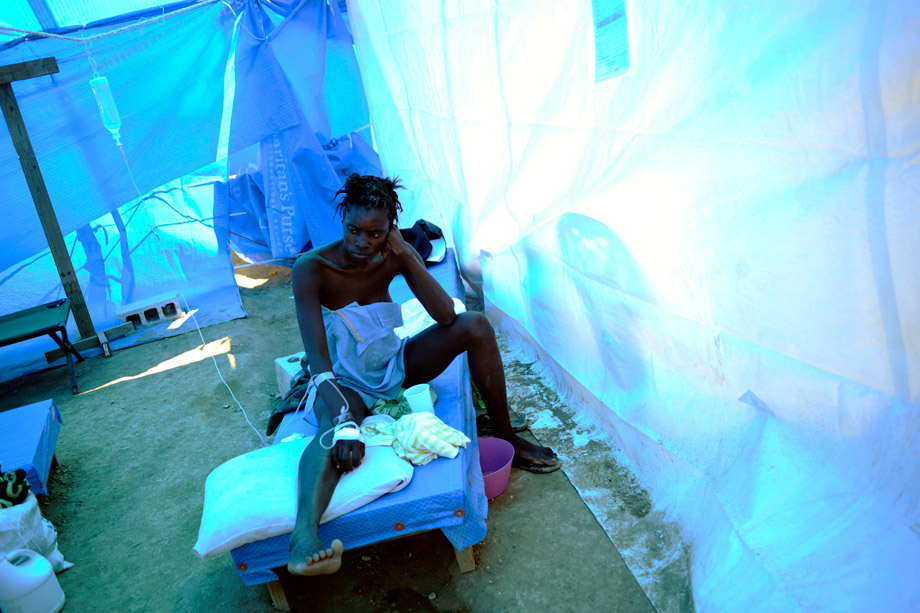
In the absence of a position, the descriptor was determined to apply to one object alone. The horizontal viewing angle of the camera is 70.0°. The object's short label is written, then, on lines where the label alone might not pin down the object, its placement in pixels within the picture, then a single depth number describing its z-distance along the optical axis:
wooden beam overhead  4.72
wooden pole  4.78
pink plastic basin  2.53
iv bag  5.49
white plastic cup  2.58
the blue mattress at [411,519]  2.04
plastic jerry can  2.23
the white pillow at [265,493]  1.99
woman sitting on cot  2.51
